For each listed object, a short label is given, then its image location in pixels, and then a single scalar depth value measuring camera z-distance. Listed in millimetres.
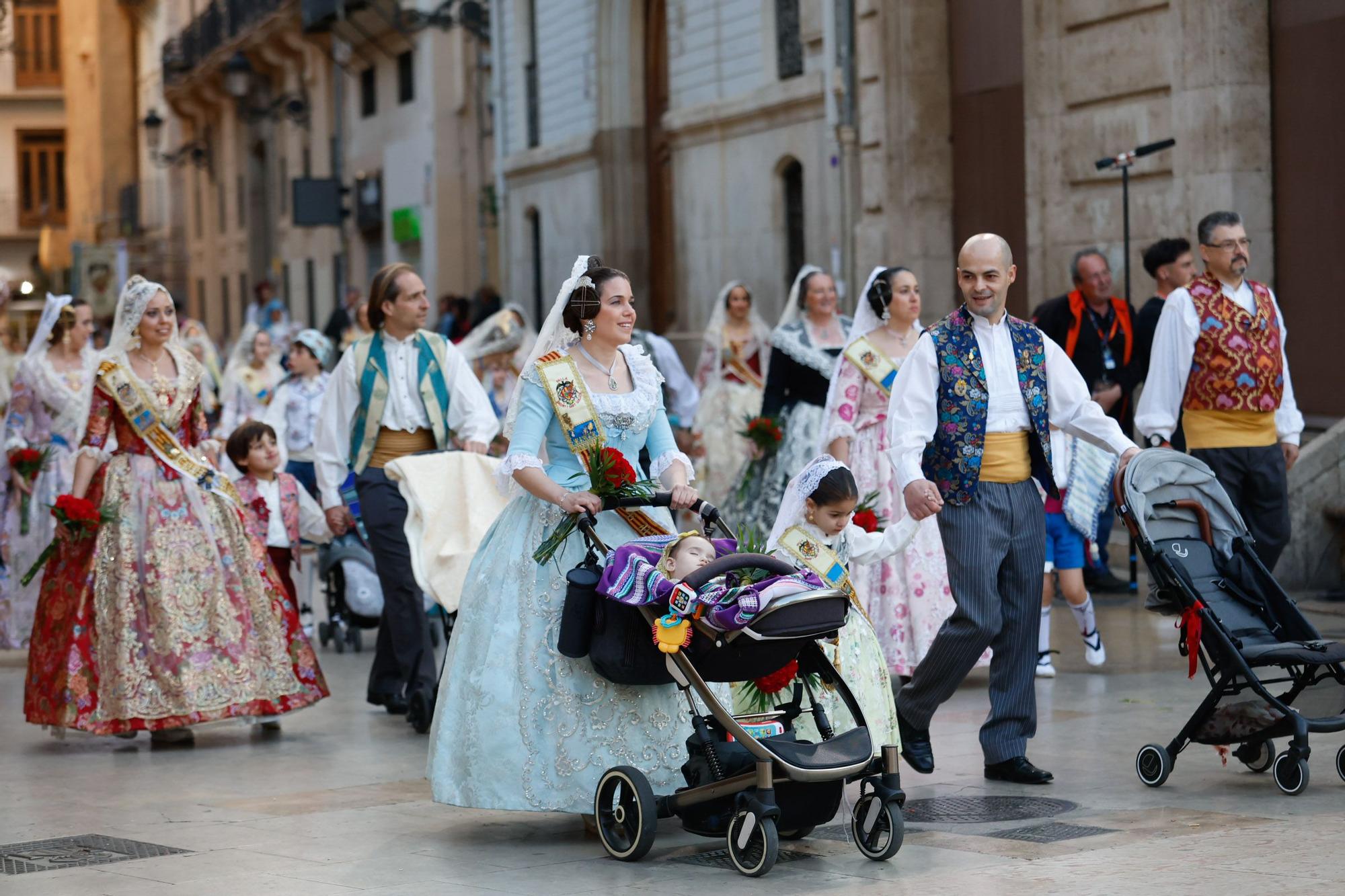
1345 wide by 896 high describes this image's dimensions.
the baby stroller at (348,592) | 12141
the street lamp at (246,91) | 34438
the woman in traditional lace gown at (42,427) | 12250
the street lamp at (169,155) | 45312
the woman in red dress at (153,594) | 9195
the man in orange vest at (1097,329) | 12750
